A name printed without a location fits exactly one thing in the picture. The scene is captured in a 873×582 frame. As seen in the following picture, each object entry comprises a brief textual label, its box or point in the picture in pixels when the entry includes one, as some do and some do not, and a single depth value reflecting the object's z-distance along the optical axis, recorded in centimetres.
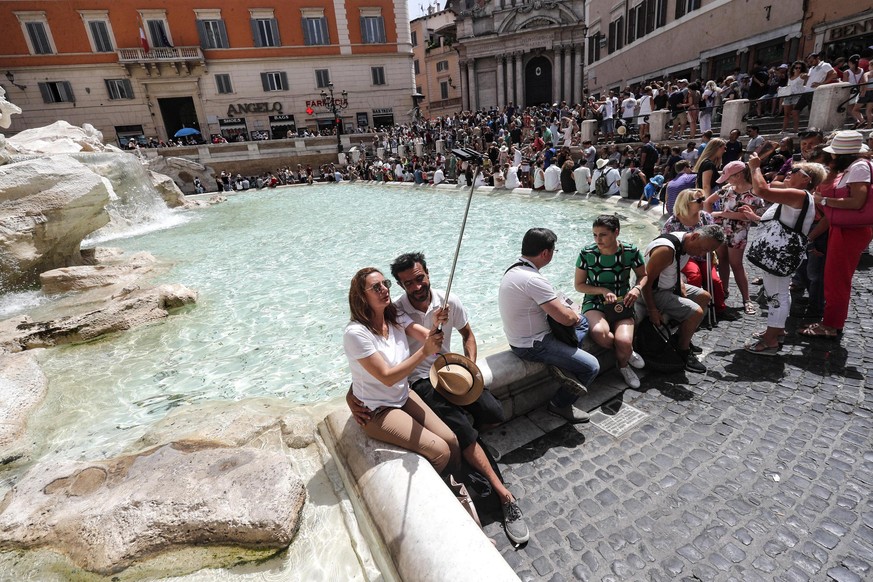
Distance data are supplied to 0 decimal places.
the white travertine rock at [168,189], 1859
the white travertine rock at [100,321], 579
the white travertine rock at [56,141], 1347
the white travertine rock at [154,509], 247
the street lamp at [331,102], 3340
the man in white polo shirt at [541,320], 326
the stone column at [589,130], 1703
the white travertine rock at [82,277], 789
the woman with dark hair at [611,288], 375
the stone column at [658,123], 1399
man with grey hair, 391
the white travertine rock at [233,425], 345
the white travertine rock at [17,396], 383
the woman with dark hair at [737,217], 476
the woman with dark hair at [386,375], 262
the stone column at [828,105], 955
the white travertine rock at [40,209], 786
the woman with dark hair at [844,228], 375
